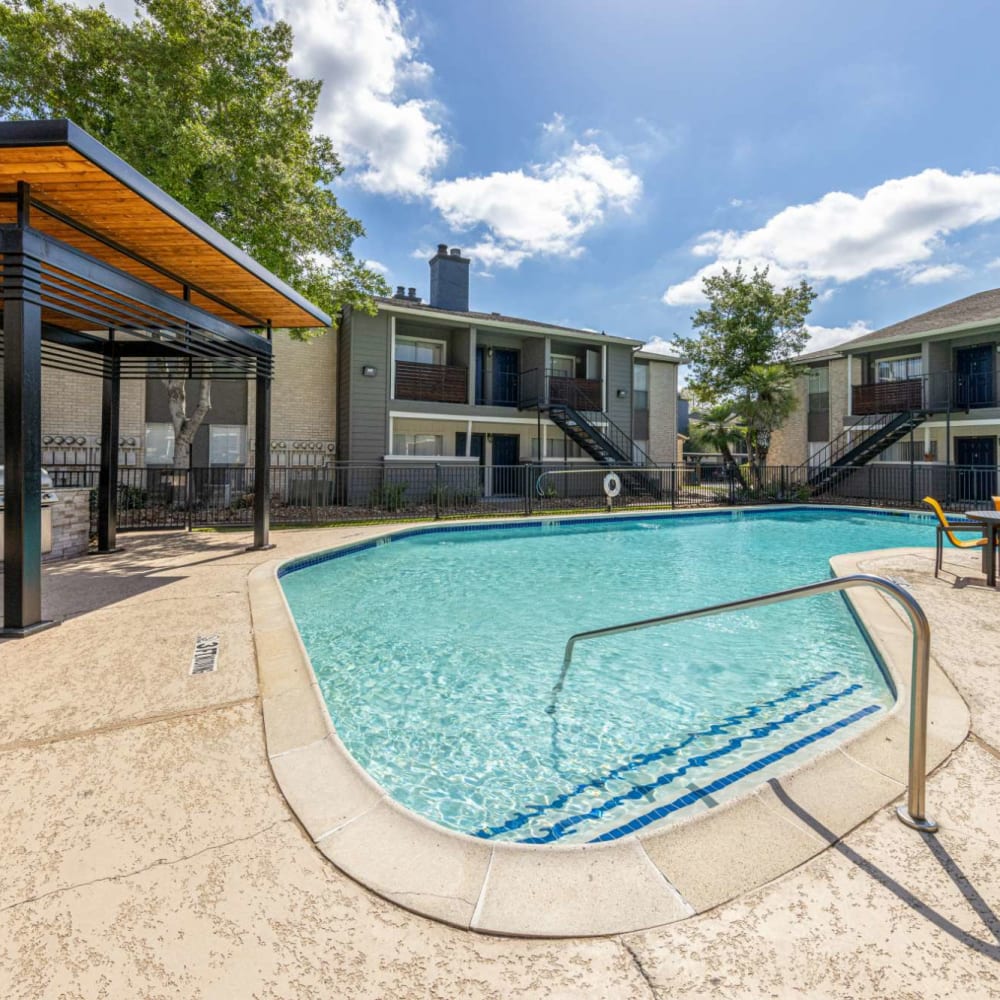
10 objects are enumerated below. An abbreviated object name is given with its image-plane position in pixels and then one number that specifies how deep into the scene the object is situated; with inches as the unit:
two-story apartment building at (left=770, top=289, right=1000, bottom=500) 713.0
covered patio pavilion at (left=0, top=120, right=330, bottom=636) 163.8
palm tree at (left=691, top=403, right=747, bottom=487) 784.3
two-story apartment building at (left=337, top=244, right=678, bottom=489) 658.8
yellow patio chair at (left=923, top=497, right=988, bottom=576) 276.1
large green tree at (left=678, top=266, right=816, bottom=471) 778.8
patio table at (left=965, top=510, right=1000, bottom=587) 251.6
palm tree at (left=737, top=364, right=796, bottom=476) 759.1
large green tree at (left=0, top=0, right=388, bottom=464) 420.2
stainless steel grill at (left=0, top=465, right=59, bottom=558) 272.2
